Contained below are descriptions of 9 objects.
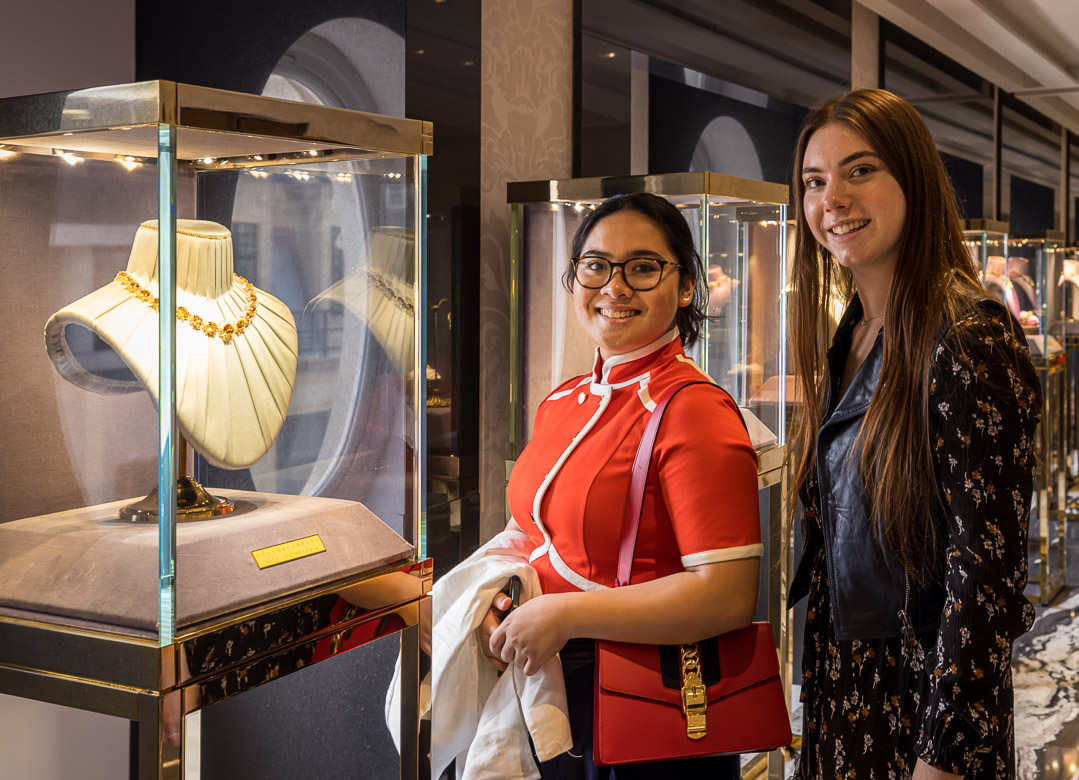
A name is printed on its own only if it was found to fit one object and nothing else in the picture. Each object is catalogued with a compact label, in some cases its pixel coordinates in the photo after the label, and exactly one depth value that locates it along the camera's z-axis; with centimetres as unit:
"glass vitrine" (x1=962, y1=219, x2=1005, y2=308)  443
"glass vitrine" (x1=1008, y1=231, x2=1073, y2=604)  511
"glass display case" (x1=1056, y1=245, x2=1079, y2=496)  573
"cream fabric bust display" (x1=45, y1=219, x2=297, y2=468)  109
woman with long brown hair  121
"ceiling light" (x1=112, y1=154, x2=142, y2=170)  107
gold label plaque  117
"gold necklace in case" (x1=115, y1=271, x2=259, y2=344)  109
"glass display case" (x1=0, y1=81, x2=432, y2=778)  106
